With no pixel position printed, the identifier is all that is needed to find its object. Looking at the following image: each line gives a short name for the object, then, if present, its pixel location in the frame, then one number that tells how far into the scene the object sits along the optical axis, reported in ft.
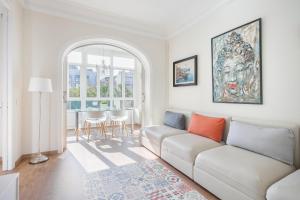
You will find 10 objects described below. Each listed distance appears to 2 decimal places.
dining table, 14.26
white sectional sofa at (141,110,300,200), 4.95
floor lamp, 8.91
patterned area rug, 6.23
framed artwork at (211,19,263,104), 7.80
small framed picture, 11.63
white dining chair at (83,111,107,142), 14.32
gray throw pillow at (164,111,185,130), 11.32
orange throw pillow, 8.54
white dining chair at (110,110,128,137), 15.58
